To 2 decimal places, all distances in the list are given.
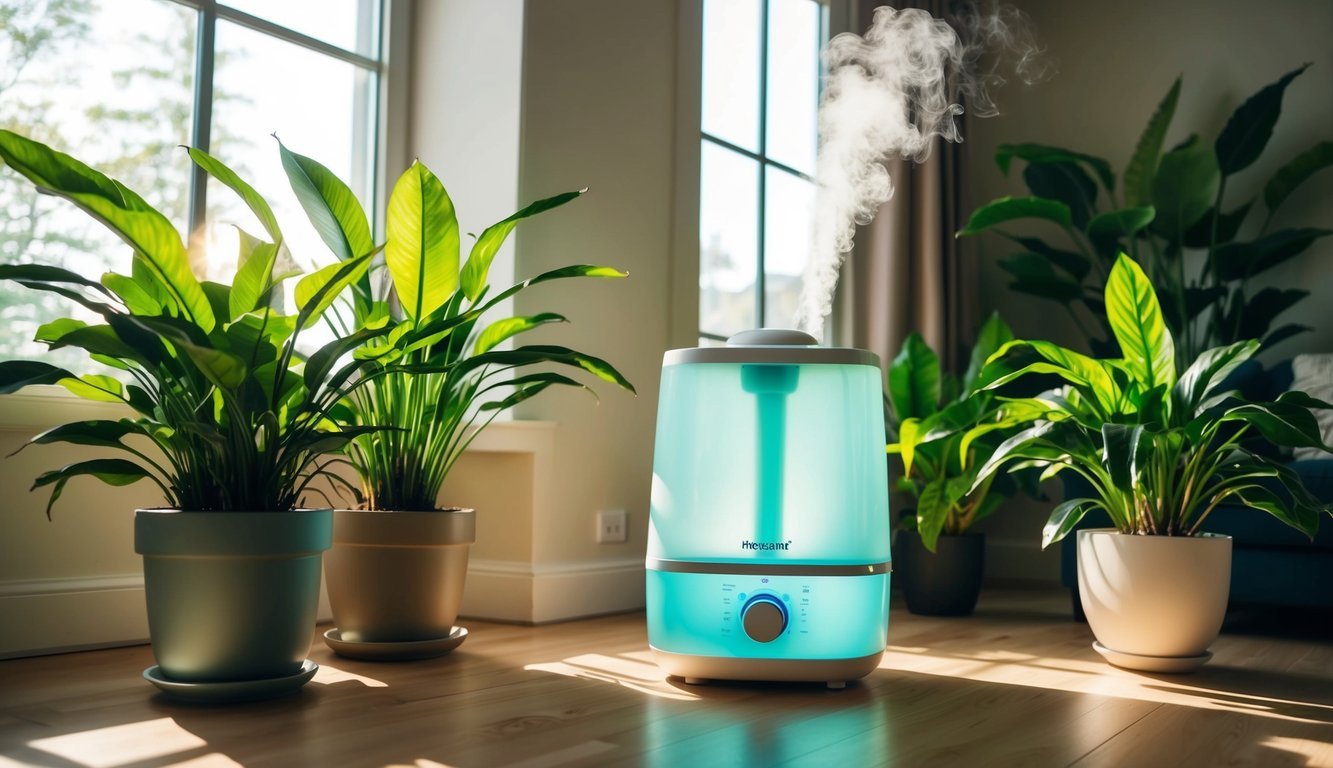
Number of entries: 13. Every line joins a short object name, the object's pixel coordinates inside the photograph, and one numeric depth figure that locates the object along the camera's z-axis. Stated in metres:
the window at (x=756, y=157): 3.18
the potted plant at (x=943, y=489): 2.71
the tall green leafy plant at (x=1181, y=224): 3.24
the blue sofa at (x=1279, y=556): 2.48
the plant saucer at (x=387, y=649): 1.93
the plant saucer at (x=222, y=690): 1.53
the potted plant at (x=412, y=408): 1.84
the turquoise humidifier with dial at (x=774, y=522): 1.70
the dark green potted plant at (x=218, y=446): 1.50
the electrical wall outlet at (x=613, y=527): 2.68
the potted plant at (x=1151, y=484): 1.86
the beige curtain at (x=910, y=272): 3.58
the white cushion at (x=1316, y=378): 2.96
